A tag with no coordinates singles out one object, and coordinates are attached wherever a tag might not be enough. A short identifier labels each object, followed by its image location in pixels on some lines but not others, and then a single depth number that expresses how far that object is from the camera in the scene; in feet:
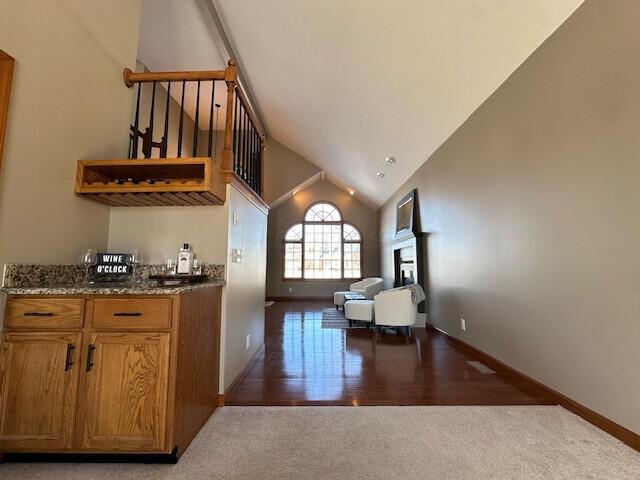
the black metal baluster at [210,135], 7.13
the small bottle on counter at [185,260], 6.57
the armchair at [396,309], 13.53
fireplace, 16.01
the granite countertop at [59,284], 4.70
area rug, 16.13
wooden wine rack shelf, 5.92
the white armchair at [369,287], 20.19
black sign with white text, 6.07
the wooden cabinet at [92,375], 4.57
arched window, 29.78
